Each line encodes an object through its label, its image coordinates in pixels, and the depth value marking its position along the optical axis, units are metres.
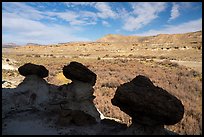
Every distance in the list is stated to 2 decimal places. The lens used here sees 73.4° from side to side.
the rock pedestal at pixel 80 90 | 7.75
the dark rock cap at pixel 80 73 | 7.90
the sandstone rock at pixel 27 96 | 7.68
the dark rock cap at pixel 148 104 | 5.32
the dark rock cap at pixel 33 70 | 8.72
